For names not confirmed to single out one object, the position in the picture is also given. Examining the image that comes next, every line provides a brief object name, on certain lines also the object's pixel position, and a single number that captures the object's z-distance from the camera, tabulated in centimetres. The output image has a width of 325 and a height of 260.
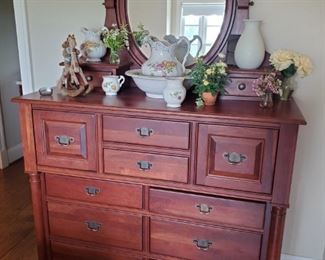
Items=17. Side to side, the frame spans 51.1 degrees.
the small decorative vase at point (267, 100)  160
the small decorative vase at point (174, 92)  157
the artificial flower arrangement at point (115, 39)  189
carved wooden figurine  179
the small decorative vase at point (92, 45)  194
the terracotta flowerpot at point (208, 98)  160
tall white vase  172
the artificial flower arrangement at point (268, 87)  158
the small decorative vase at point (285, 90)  172
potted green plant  159
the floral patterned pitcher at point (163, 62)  173
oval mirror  183
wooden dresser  150
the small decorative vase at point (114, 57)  192
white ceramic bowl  170
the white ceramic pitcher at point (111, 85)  179
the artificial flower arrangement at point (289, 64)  163
